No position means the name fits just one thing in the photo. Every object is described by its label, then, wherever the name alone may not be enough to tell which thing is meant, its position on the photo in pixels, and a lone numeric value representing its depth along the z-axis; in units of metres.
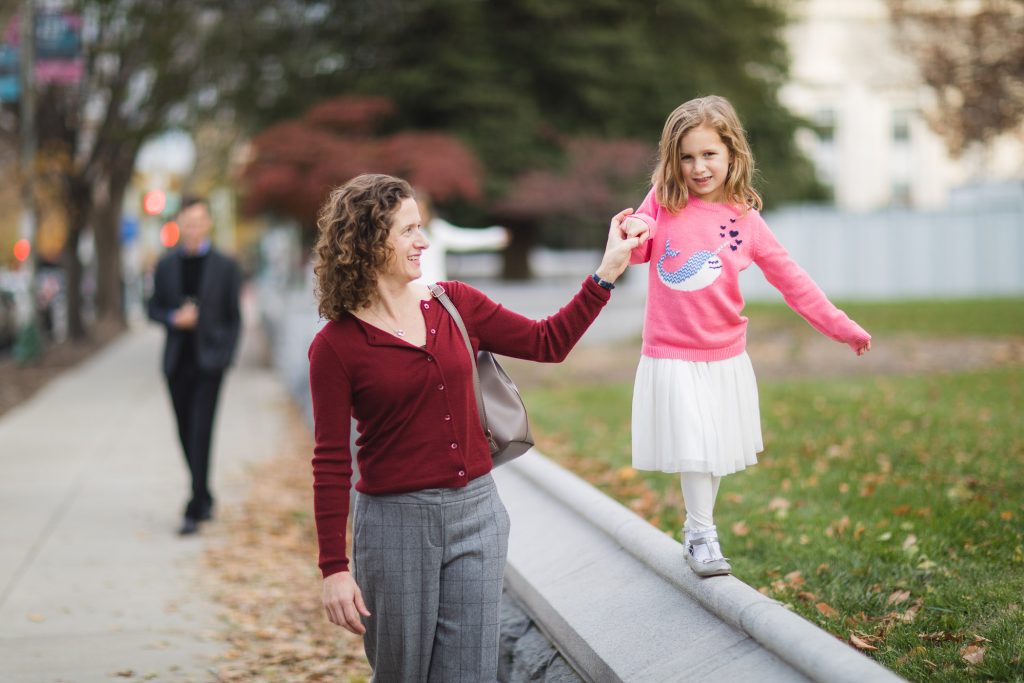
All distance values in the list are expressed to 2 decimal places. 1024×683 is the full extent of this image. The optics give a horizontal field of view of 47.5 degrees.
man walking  7.65
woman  3.29
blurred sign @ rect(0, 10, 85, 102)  21.16
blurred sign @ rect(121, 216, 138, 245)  46.69
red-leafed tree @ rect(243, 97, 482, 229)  18.48
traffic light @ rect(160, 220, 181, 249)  31.11
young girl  3.82
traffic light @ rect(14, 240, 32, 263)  39.46
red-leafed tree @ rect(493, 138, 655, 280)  21.58
